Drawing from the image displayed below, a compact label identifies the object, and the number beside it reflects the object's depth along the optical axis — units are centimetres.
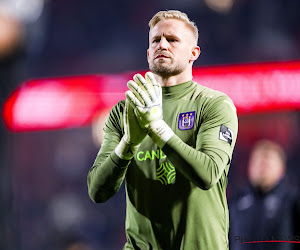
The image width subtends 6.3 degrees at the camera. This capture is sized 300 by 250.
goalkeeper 905
